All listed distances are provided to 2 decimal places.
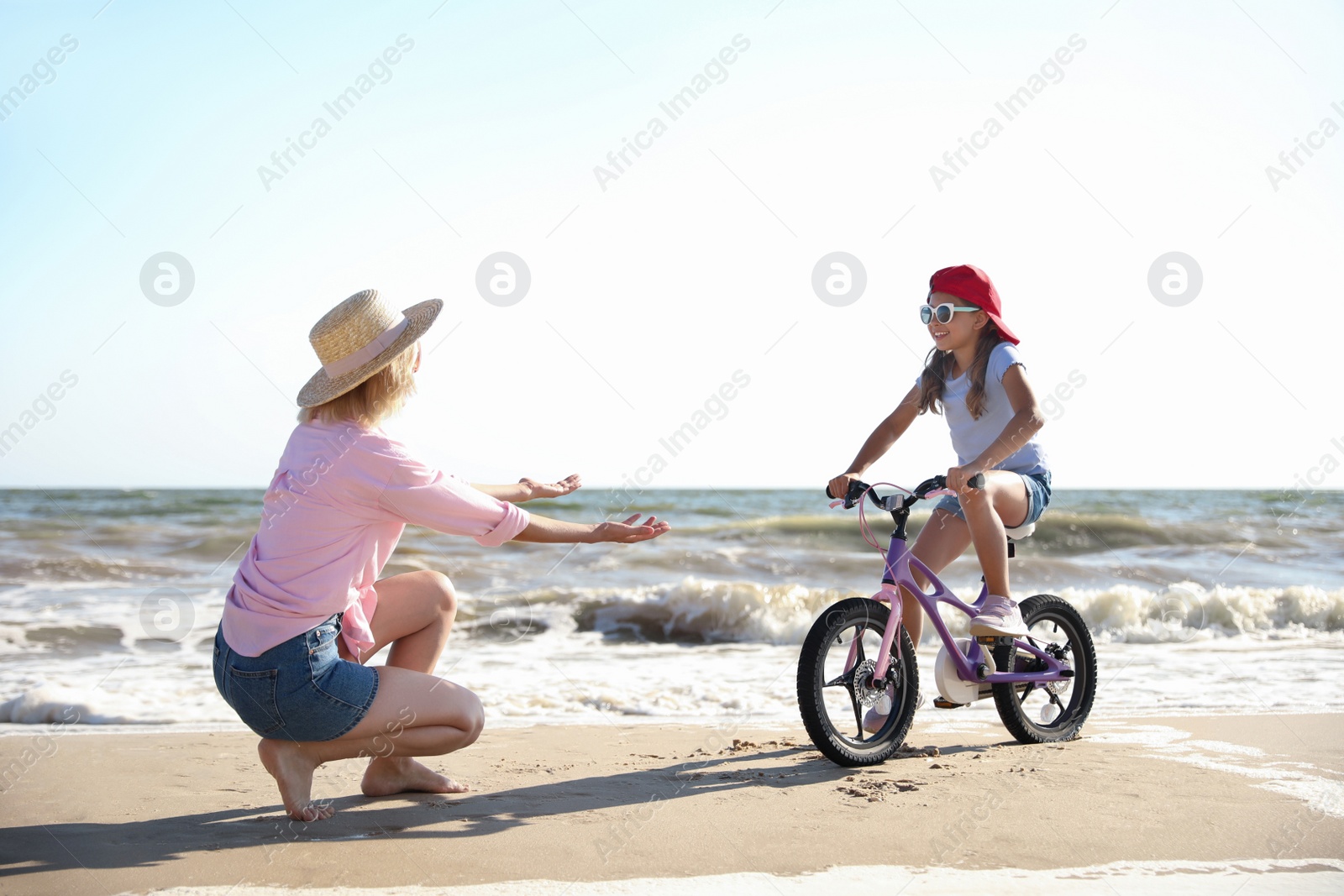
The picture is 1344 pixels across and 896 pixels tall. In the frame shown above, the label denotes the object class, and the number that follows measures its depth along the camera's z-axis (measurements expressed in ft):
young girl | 11.89
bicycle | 11.41
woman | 8.54
